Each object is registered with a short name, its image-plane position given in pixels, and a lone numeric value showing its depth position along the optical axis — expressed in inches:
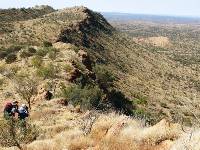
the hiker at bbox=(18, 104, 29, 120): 721.0
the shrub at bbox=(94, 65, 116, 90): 1881.2
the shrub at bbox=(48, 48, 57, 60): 1896.7
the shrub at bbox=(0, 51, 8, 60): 2291.2
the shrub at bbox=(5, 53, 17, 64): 2037.4
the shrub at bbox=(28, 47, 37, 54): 2097.2
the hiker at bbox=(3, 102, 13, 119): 753.1
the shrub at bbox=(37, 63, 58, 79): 1508.4
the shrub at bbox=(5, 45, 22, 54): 2359.5
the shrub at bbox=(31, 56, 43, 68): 1737.2
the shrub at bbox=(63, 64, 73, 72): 1614.2
